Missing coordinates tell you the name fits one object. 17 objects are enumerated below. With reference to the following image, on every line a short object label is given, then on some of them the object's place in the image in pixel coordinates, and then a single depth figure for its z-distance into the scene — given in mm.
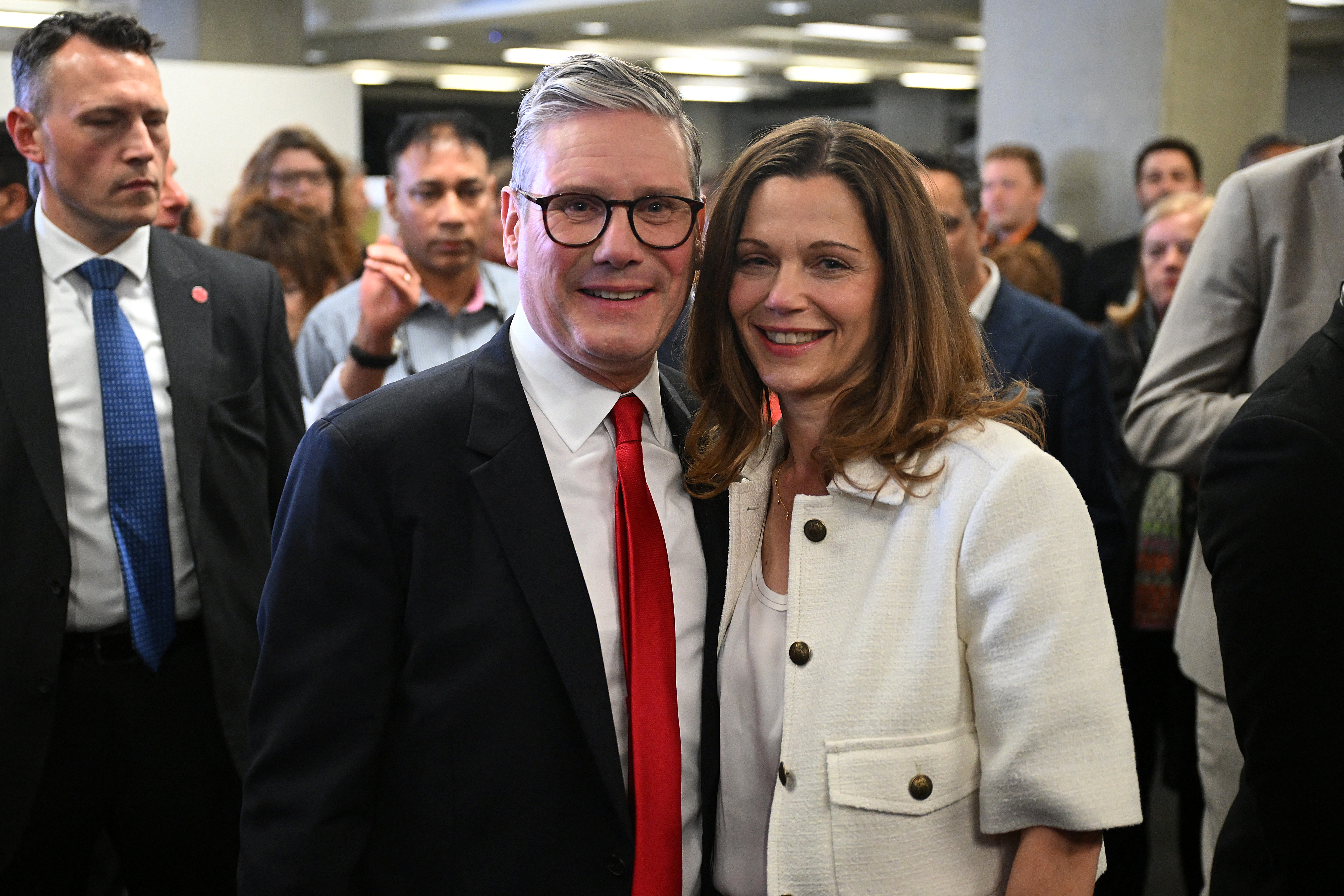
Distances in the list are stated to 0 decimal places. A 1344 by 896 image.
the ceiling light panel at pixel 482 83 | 11727
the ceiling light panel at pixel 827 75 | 10273
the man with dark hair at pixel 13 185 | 3170
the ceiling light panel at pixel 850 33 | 9617
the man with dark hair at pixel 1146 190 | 5523
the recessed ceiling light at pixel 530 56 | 10883
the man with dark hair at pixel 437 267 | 3238
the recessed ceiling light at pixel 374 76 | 11570
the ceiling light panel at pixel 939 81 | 10250
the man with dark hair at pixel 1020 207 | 5715
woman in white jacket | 1367
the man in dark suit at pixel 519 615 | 1427
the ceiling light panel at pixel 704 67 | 9273
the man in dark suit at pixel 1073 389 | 2791
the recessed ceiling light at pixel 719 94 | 7016
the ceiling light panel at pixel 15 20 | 8375
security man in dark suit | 2121
